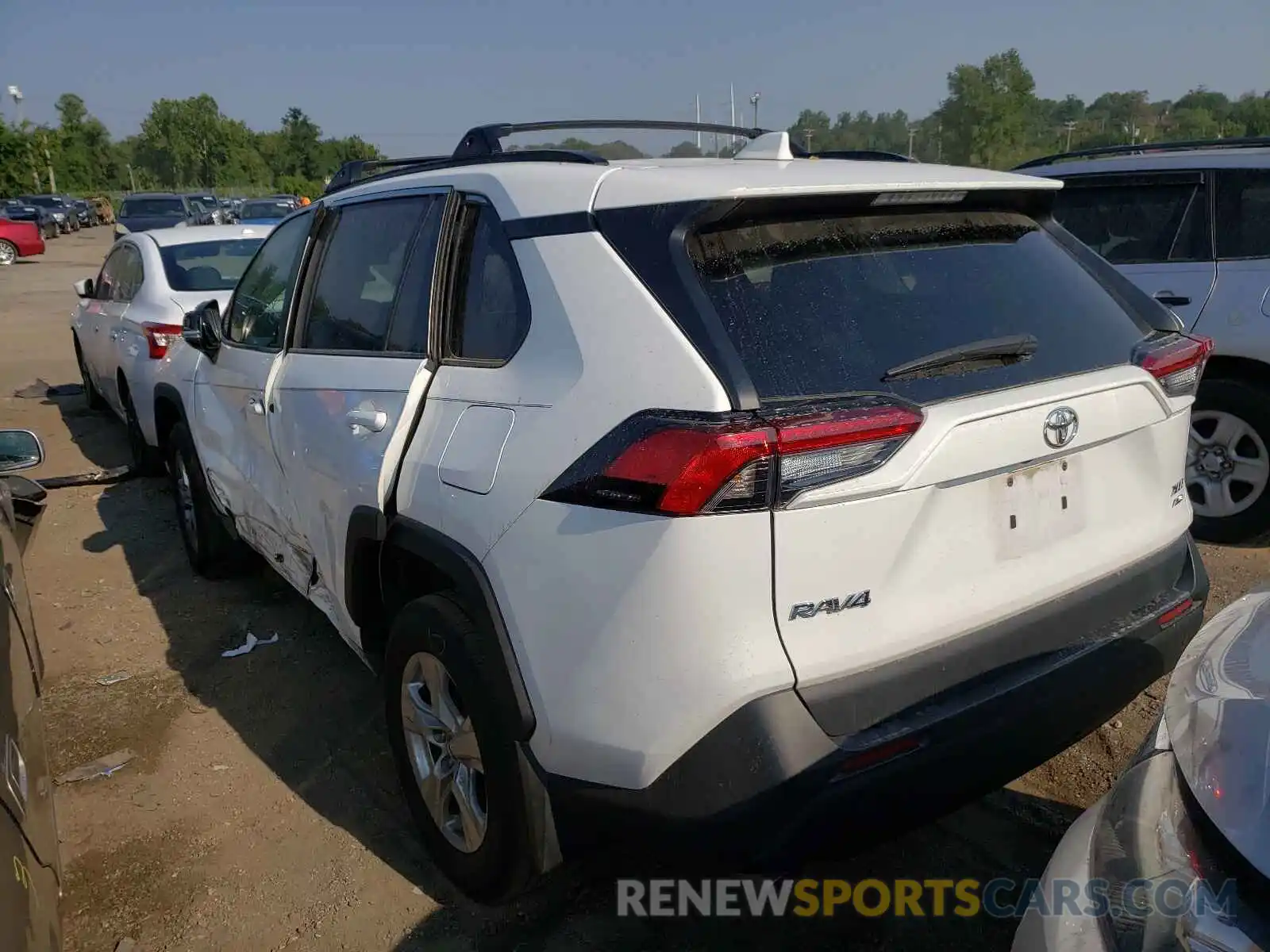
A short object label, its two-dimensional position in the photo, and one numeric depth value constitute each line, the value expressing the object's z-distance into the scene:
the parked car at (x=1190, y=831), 1.19
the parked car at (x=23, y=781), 1.67
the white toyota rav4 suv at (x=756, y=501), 1.82
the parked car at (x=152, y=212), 24.97
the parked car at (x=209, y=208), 24.39
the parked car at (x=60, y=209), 39.84
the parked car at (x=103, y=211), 52.28
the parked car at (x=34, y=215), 34.56
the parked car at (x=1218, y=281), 4.55
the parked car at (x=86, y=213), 44.62
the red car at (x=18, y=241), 26.70
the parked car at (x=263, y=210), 24.72
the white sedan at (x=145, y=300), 6.15
